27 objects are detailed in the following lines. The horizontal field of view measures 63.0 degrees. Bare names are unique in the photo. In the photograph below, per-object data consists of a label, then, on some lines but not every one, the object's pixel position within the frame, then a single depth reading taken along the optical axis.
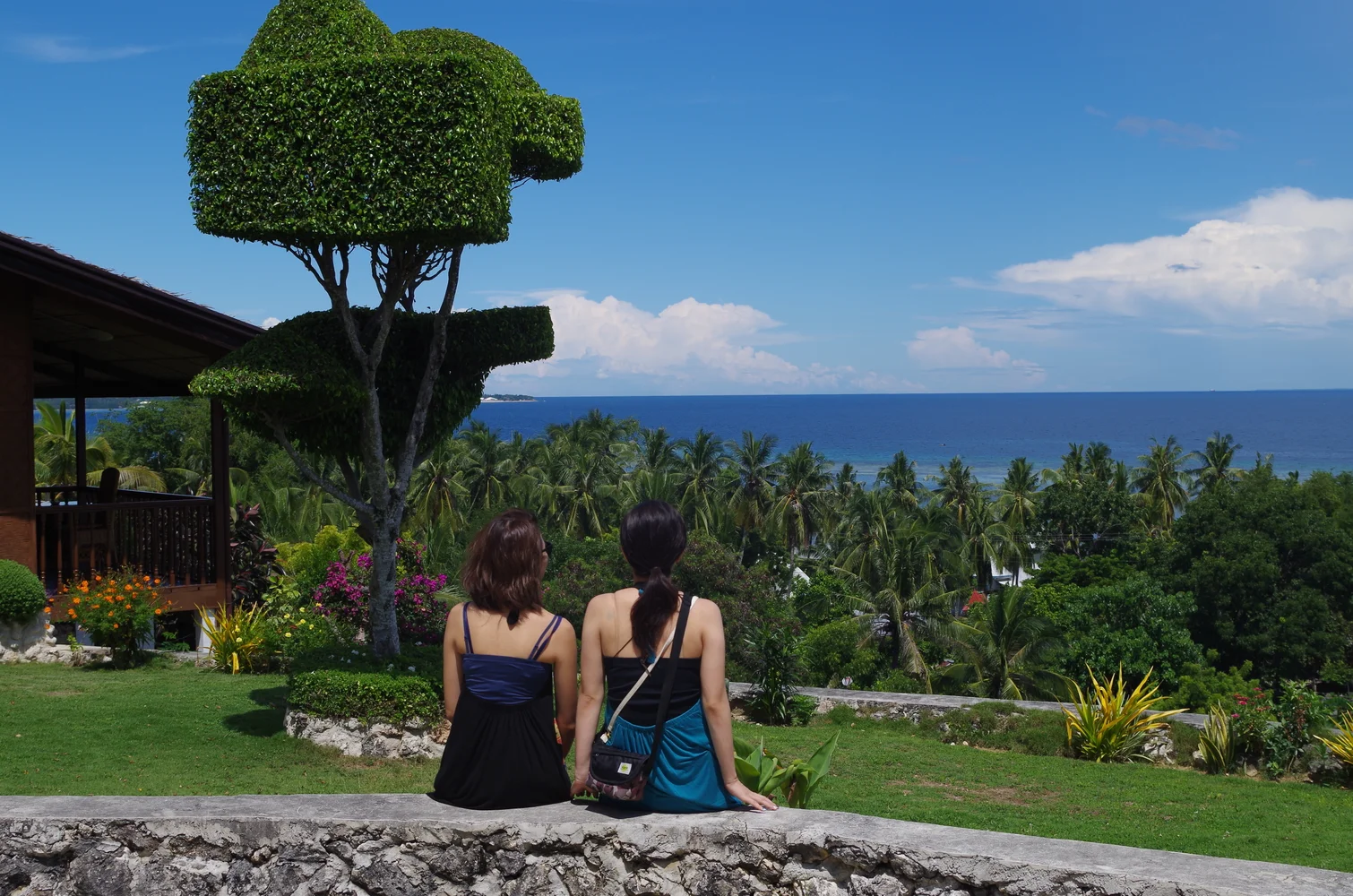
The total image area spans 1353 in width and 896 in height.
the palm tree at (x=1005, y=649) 36.44
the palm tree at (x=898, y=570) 46.62
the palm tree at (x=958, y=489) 69.50
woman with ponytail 3.73
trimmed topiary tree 8.68
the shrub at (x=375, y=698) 9.35
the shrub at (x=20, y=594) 12.34
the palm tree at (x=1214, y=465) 75.56
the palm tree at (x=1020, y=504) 67.25
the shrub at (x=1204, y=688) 21.53
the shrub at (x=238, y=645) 13.24
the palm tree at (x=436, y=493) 54.78
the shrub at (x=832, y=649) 38.12
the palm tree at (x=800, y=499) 67.81
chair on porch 14.26
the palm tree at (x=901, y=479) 70.44
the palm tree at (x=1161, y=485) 71.69
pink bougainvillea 13.51
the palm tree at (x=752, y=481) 67.88
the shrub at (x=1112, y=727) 11.89
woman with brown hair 3.96
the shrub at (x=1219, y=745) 11.54
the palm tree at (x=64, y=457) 30.70
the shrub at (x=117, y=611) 12.59
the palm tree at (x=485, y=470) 61.22
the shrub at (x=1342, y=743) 10.66
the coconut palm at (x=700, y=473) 61.25
